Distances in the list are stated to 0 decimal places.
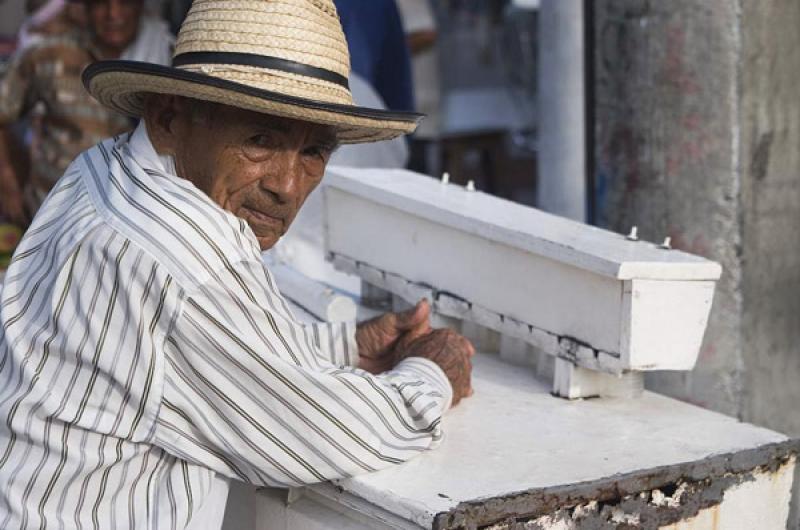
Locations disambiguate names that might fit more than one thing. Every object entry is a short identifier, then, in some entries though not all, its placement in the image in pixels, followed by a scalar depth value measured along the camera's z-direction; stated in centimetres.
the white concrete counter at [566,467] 220
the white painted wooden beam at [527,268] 261
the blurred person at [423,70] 737
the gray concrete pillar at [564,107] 504
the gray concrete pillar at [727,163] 364
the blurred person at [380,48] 530
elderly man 212
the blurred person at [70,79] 593
